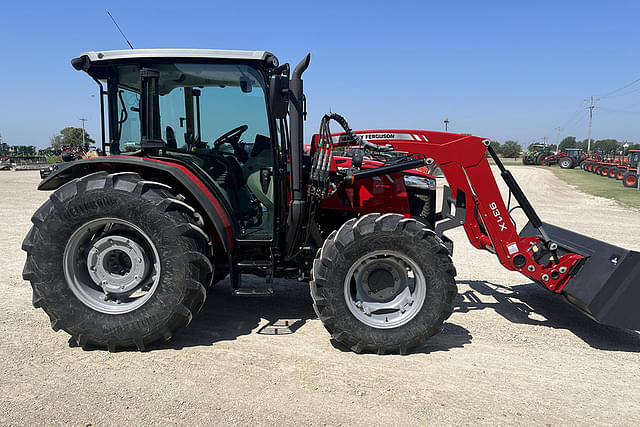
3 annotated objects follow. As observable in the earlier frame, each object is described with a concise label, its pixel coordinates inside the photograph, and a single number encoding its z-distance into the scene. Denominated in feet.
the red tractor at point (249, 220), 11.68
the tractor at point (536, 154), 147.23
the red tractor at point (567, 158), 133.08
